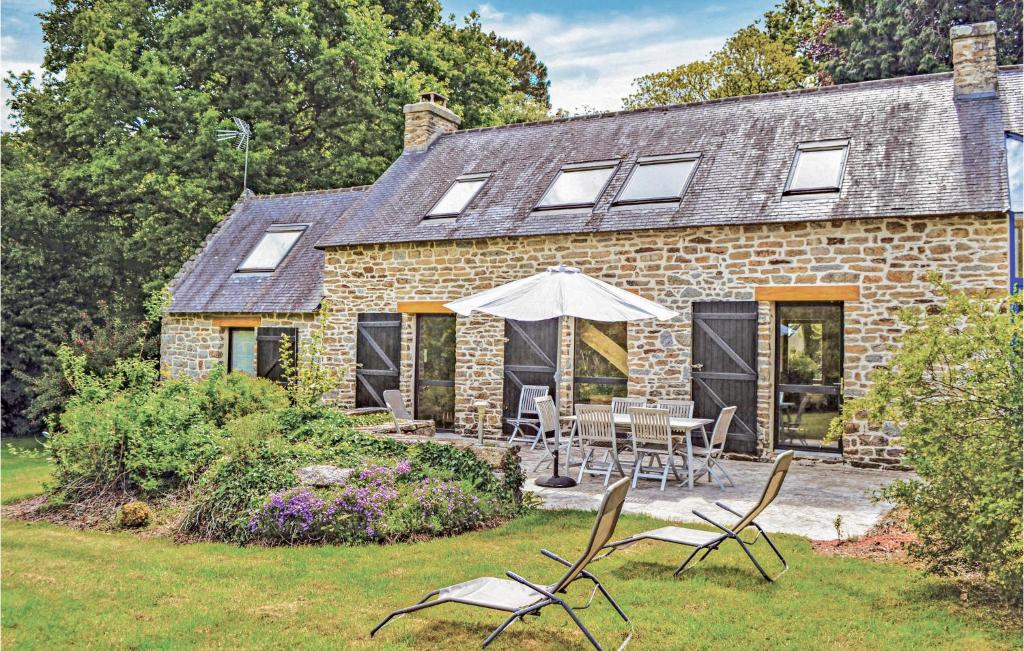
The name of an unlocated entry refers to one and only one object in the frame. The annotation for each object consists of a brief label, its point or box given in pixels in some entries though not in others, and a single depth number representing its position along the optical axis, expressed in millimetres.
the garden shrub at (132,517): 6980
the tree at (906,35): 17328
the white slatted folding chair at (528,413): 12805
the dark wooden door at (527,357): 12977
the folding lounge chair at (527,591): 4219
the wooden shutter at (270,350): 15227
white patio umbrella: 8414
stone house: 10562
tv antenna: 19047
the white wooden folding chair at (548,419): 9581
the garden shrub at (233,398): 9656
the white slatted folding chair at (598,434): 8945
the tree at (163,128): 17406
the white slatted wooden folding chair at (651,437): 8656
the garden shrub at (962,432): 4828
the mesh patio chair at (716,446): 8836
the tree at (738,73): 23922
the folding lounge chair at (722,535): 5547
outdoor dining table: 8852
